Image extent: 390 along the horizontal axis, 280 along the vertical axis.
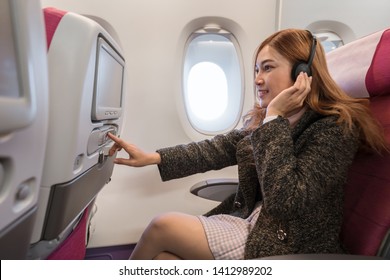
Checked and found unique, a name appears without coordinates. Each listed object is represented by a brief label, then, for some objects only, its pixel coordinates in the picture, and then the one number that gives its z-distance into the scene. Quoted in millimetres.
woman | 695
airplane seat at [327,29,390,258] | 696
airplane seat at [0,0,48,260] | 347
